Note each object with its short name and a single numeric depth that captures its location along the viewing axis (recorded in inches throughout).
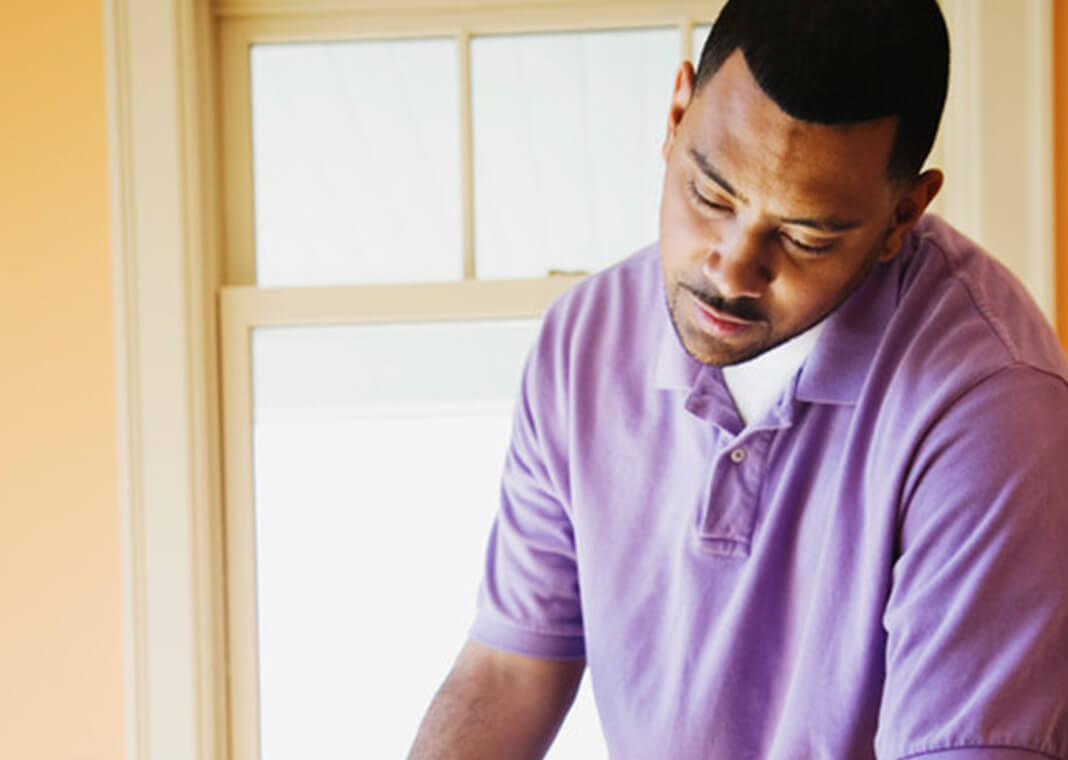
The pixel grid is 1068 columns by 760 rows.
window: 99.8
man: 42.3
